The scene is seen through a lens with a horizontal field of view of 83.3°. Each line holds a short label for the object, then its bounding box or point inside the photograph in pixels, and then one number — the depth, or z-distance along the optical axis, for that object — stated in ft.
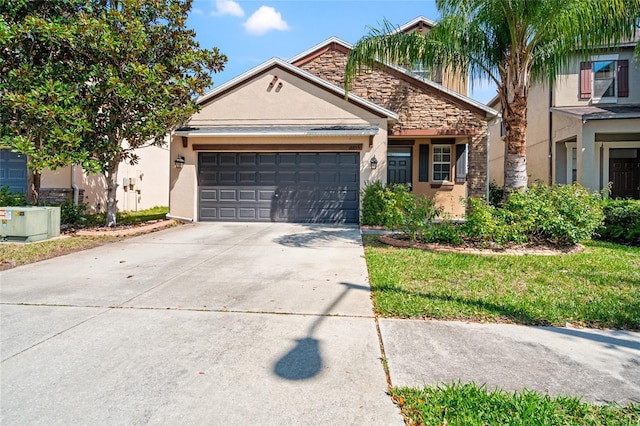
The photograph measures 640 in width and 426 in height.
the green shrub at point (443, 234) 25.51
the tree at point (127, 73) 27.40
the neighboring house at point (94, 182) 42.45
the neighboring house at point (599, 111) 47.75
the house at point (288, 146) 39.04
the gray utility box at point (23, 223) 26.55
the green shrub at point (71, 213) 35.70
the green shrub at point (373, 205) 36.06
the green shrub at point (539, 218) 24.02
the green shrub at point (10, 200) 34.81
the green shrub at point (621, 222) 27.94
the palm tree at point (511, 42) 23.31
